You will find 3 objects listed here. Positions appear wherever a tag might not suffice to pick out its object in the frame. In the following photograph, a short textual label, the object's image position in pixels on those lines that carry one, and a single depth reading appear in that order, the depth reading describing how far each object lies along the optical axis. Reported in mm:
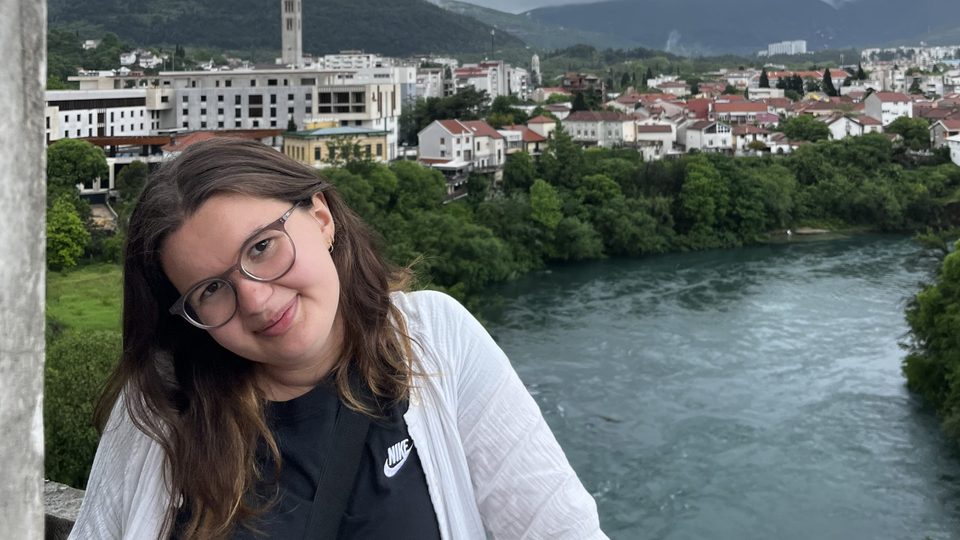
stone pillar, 488
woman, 638
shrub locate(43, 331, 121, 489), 4605
